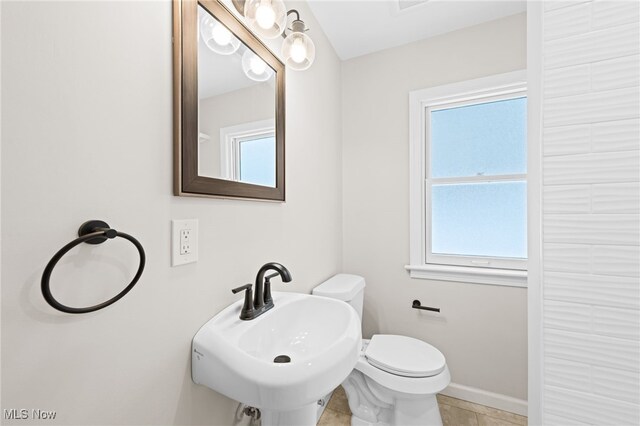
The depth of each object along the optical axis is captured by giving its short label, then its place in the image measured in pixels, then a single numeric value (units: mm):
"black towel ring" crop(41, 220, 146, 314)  467
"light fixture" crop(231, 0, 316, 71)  902
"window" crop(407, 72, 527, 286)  1644
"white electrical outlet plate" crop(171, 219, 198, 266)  740
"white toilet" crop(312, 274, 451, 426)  1262
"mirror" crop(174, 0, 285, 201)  758
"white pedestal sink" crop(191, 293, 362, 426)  653
